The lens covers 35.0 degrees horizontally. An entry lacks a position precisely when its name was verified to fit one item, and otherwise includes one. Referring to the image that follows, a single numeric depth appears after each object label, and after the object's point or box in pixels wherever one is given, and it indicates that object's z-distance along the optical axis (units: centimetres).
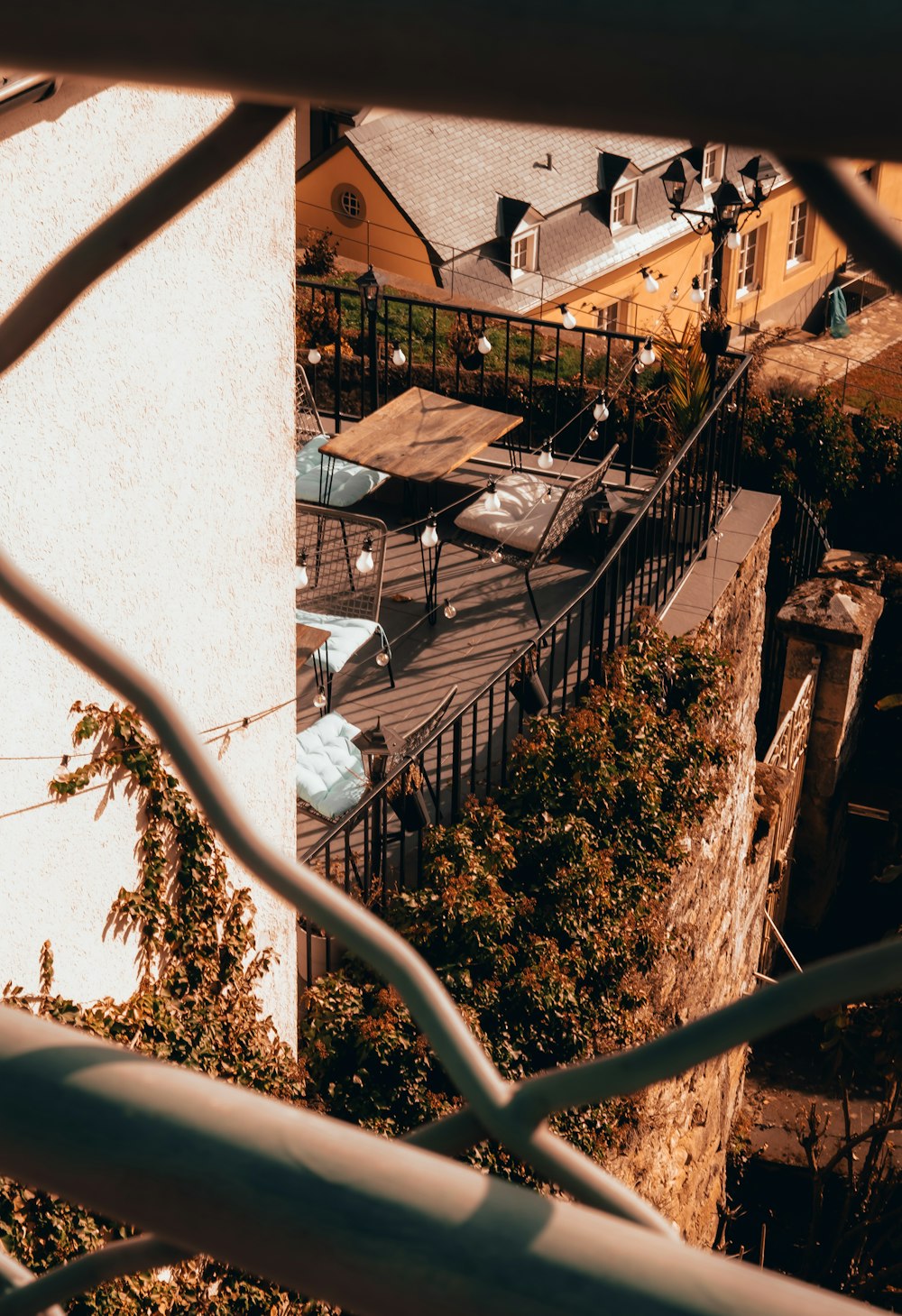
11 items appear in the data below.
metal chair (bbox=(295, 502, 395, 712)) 758
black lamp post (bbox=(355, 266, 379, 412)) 1003
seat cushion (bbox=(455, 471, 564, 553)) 900
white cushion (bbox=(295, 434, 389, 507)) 948
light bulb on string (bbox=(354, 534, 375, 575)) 812
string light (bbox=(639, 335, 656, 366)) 1035
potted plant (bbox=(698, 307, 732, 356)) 893
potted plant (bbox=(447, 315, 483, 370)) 1168
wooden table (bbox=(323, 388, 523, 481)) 918
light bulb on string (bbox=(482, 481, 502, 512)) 918
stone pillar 1115
